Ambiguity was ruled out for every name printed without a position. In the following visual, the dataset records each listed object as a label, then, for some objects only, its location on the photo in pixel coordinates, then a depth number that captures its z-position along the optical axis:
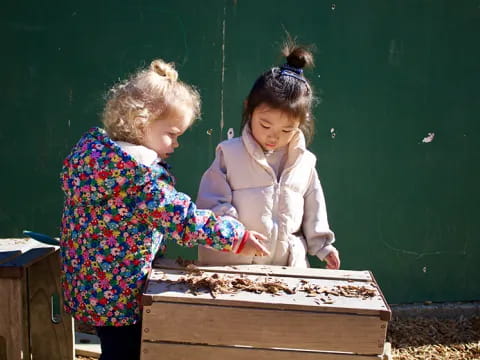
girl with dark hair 2.56
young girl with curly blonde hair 2.17
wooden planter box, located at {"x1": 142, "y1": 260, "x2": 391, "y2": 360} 2.09
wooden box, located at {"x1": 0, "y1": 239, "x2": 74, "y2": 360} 2.50
